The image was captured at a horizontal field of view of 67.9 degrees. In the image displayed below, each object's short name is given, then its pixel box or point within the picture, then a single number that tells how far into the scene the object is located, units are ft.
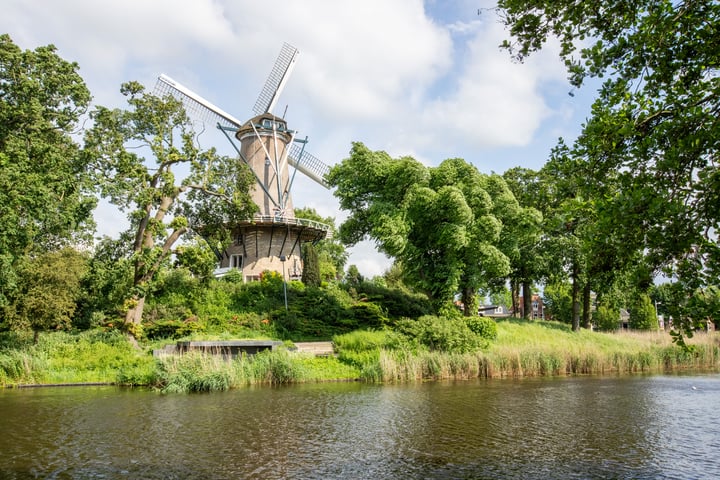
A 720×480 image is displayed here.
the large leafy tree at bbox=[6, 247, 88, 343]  65.05
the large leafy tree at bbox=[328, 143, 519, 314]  93.56
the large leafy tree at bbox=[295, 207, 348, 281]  174.37
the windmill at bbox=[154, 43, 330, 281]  121.39
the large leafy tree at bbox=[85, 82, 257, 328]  77.05
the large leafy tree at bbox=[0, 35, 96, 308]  62.64
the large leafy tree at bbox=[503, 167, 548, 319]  101.50
